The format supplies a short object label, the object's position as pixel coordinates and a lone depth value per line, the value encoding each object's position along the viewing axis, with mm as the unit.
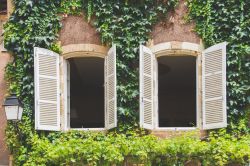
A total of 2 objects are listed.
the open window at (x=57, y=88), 11836
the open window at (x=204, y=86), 11578
